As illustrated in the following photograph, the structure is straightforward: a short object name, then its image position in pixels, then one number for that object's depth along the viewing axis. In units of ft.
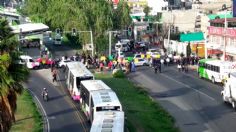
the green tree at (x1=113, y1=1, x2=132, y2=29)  293.20
